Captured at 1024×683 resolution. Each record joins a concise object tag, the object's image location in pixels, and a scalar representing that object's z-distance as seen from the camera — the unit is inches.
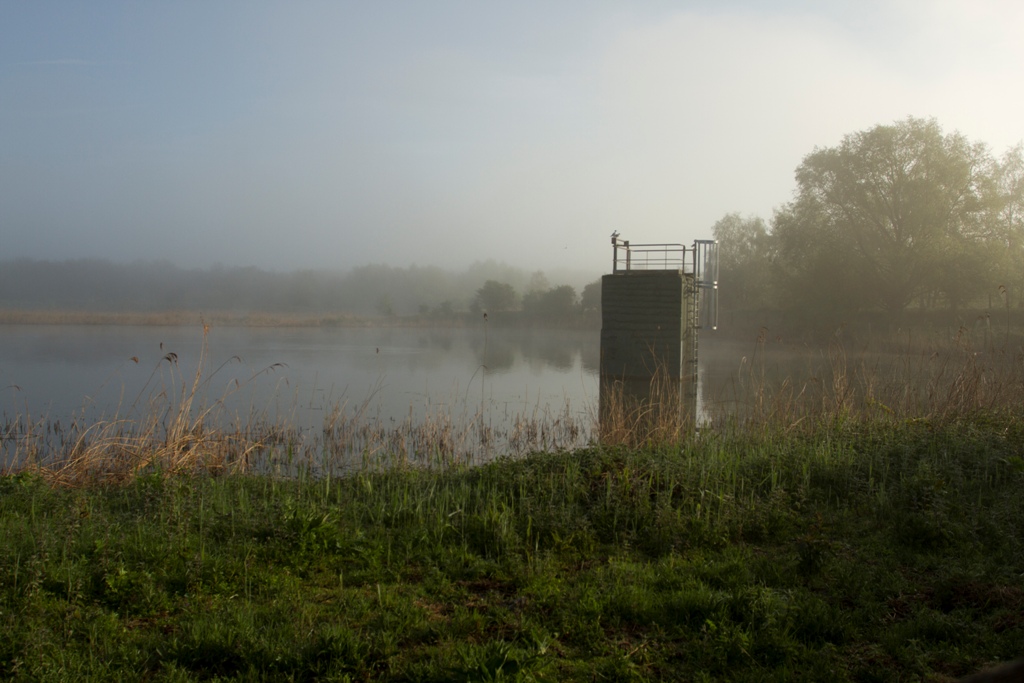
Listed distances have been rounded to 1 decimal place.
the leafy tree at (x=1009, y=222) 1242.6
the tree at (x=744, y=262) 1827.0
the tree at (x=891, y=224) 1316.4
